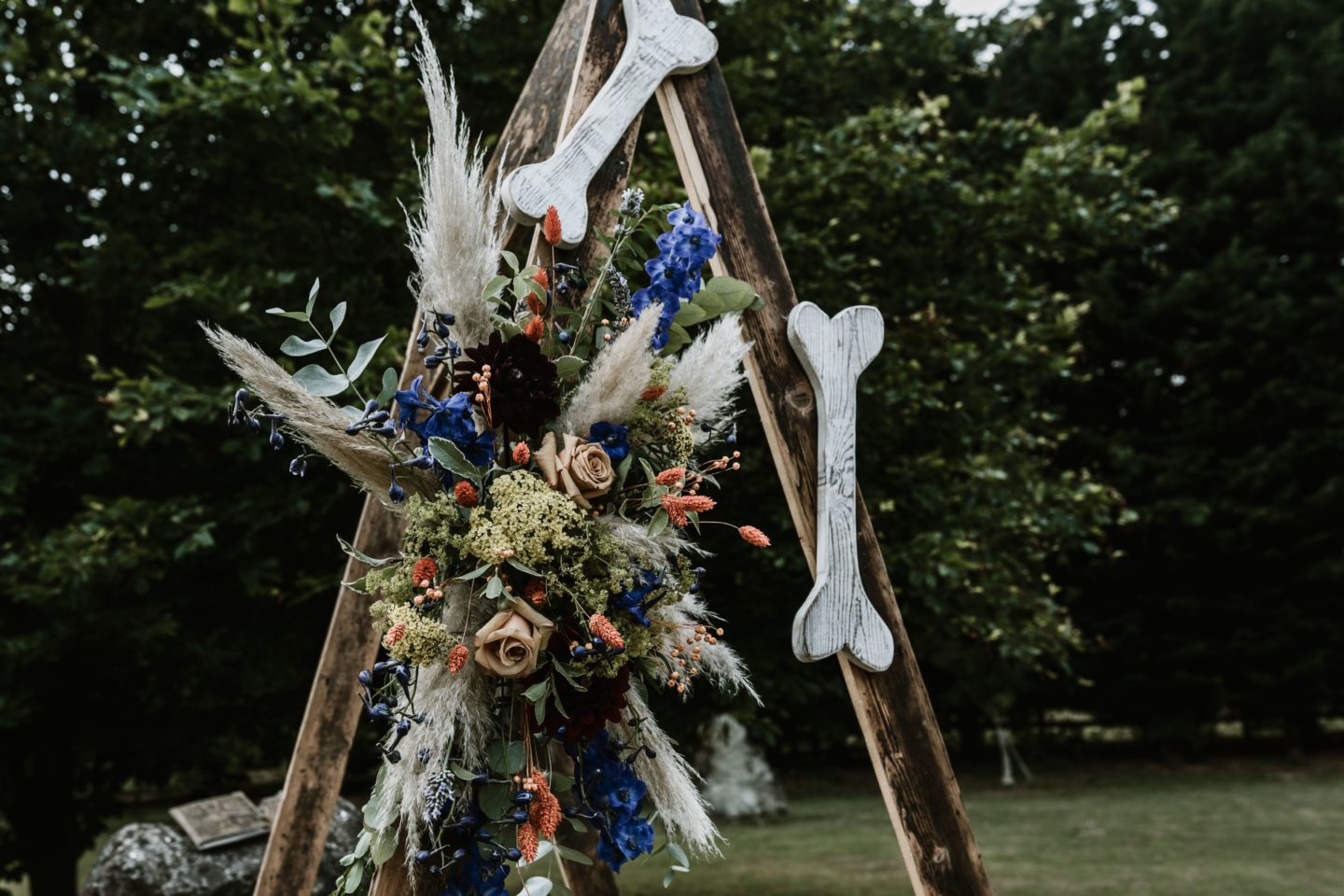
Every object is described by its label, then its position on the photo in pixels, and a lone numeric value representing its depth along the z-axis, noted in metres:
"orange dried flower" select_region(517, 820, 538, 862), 1.47
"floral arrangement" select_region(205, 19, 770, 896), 1.51
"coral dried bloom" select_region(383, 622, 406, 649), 1.45
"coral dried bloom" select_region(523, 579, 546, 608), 1.55
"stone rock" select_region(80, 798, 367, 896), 4.29
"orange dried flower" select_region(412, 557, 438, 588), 1.53
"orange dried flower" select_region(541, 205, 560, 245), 1.73
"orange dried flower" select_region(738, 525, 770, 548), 1.62
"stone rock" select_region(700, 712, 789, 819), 10.34
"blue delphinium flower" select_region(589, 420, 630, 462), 1.64
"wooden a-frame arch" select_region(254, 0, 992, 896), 1.93
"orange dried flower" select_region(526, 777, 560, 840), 1.51
